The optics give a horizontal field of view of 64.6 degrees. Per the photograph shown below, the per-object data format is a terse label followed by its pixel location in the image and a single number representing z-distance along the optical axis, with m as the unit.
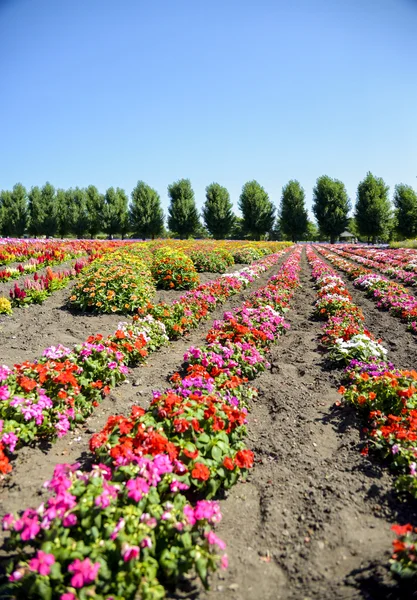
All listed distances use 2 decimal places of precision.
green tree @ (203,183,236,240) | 53.06
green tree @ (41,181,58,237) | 48.53
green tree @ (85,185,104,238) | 50.53
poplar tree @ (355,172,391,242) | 49.53
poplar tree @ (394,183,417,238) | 44.22
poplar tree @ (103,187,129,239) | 50.00
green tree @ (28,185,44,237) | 48.22
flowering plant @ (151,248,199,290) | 10.84
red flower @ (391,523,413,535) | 1.96
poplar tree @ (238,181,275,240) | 56.31
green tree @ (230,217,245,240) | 72.57
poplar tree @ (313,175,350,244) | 55.91
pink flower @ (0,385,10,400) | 3.11
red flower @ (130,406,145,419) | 2.98
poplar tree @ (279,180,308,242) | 59.12
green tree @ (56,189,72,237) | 51.16
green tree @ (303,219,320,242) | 94.62
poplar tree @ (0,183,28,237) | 47.66
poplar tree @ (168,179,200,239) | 50.38
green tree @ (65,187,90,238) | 50.56
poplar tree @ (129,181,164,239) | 49.72
